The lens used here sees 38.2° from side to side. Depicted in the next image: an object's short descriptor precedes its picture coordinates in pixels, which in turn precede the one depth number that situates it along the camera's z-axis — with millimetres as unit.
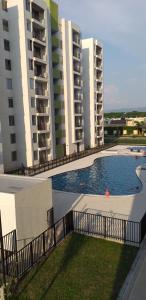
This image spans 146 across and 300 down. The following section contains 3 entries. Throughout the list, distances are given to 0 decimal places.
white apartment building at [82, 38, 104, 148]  51618
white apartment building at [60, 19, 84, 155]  42042
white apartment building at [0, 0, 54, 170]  31719
